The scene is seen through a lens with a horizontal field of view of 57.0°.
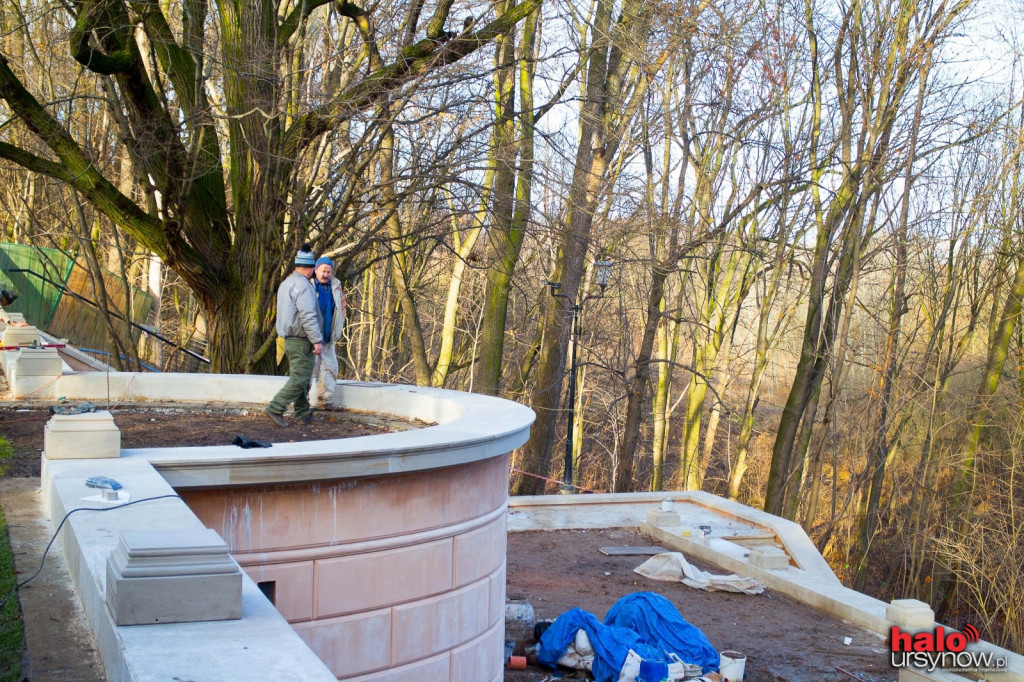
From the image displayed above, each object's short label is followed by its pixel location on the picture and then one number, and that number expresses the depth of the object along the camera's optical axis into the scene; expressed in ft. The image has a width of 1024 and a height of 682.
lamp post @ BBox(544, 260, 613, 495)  59.26
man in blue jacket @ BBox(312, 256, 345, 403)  32.55
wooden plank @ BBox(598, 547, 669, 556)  45.57
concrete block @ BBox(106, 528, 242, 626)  10.45
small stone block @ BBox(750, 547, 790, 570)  43.06
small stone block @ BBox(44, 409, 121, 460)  18.03
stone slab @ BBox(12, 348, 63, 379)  32.35
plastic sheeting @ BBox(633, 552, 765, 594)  40.86
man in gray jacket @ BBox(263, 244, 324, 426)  30.37
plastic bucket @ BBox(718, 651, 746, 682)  30.27
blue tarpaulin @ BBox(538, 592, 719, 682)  29.78
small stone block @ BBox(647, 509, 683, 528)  49.85
